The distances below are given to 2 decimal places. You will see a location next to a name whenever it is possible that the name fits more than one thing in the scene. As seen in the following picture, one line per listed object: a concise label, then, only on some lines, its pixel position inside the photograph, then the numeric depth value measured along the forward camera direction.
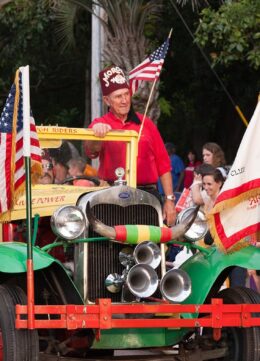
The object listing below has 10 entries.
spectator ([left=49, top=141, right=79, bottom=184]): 10.08
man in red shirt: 10.11
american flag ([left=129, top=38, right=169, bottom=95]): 12.65
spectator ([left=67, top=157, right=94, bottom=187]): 10.25
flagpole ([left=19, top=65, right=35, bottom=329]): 8.31
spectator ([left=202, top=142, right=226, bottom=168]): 14.30
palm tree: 18.78
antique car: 8.48
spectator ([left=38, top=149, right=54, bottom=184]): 10.09
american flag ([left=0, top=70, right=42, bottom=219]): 8.89
